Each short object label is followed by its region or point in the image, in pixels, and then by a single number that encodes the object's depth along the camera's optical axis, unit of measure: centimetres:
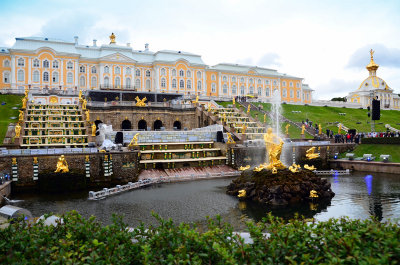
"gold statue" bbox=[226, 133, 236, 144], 3662
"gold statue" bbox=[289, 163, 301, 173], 2305
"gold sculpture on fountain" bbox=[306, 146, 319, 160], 3731
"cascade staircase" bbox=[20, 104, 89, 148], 3309
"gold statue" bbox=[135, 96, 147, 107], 4949
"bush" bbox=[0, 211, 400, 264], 624
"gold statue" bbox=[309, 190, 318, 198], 2078
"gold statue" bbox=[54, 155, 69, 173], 2611
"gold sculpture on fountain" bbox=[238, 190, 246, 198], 2192
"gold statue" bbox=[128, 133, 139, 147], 3219
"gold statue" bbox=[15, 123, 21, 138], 3105
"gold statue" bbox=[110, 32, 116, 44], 7994
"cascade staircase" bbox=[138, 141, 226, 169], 3303
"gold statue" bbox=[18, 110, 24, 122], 3531
